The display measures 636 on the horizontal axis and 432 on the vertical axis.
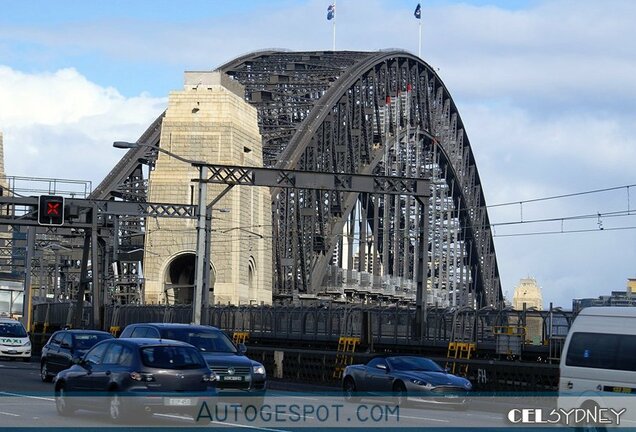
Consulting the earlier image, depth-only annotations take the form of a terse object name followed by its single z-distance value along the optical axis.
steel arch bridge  101.31
